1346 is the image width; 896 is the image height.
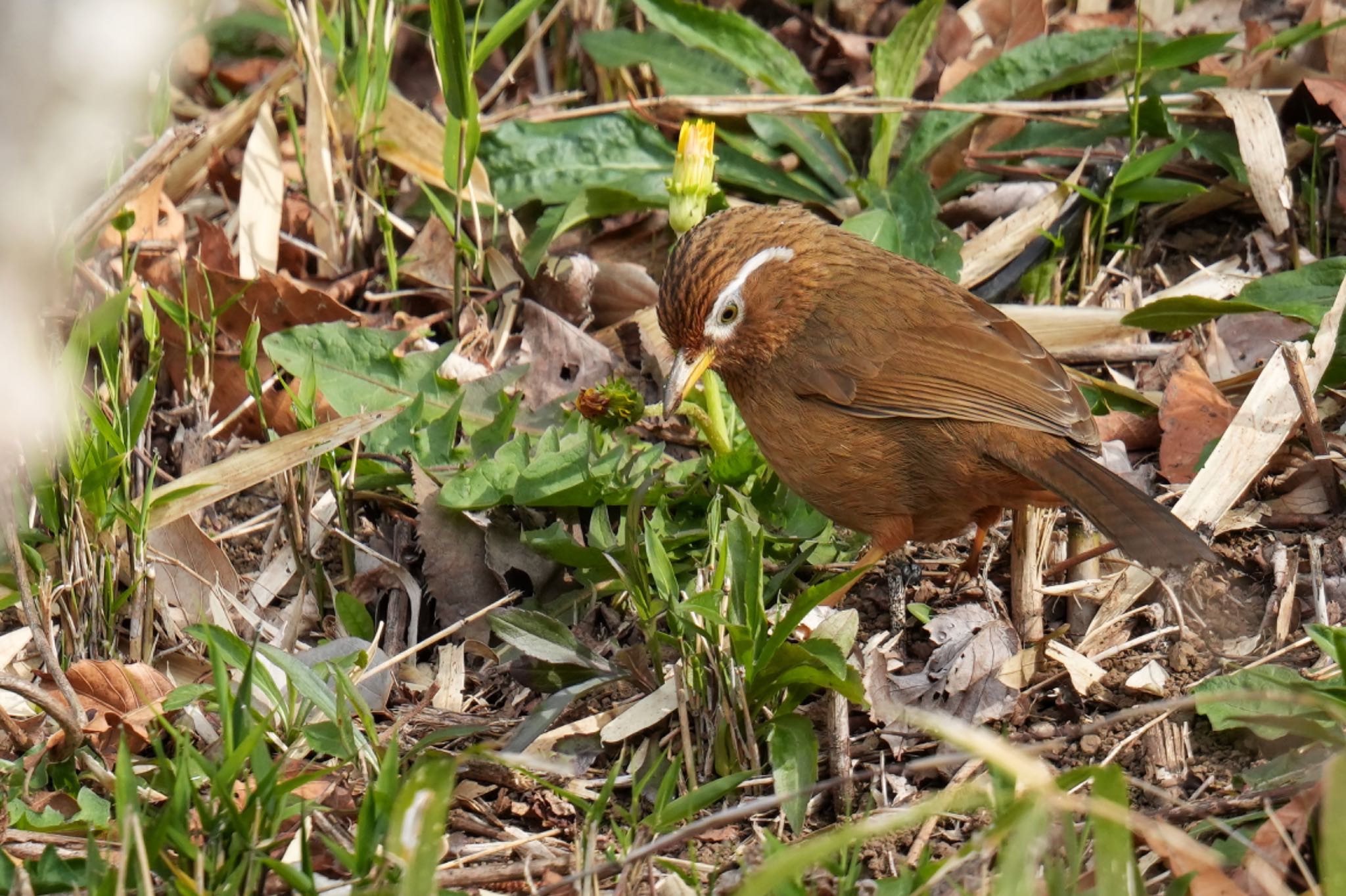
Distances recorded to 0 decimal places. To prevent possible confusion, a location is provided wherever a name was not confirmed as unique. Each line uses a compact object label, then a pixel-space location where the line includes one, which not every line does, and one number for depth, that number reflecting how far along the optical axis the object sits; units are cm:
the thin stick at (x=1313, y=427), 870
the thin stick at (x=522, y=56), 1292
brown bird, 894
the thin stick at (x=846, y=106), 1184
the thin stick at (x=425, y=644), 815
